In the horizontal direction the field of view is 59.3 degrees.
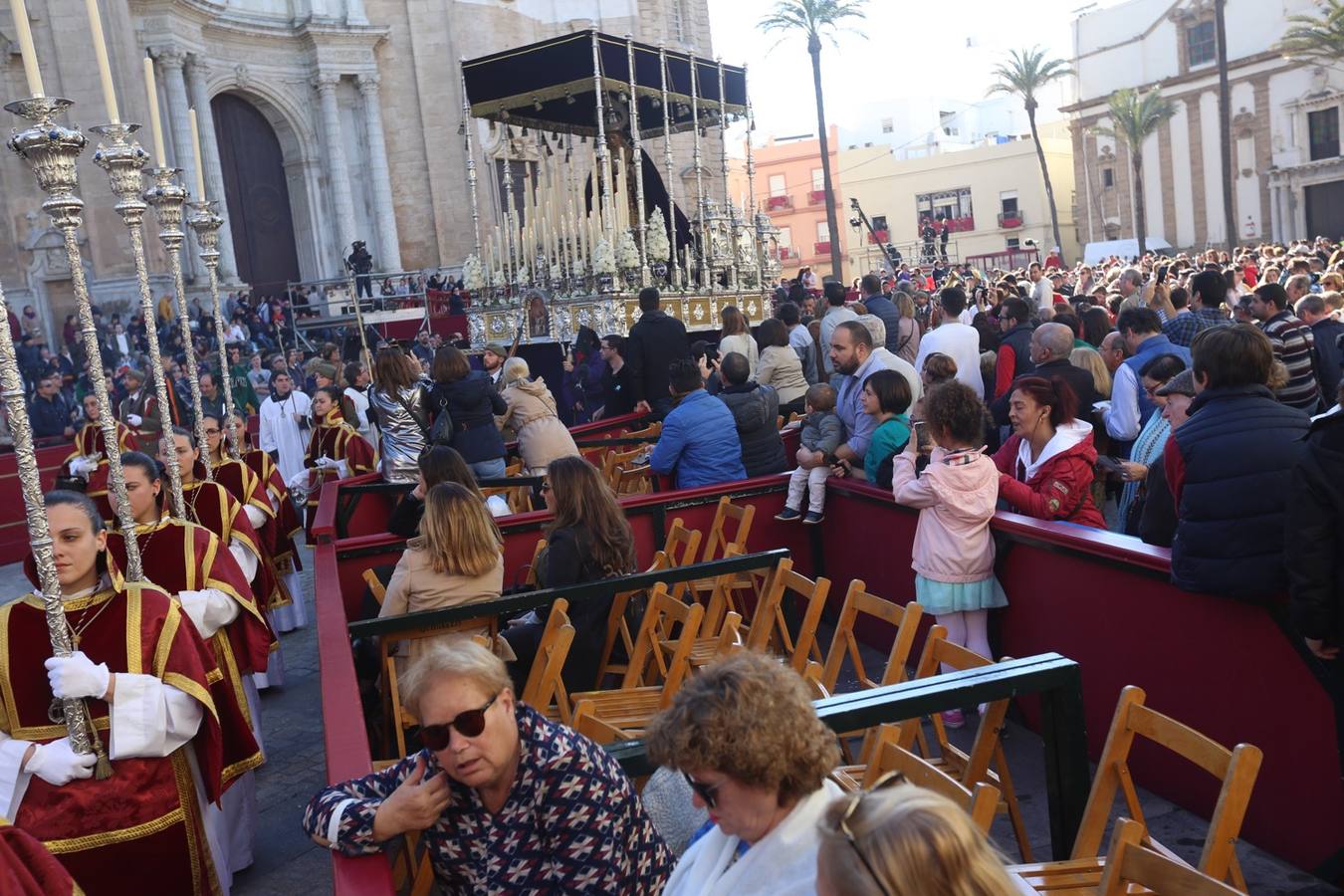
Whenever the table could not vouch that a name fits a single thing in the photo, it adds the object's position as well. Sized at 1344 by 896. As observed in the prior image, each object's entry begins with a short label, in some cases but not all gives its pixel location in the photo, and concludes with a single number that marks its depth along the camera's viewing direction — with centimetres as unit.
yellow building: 6231
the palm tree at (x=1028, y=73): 5456
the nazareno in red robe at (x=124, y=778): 409
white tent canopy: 4950
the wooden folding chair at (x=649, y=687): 482
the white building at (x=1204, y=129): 4912
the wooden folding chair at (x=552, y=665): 463
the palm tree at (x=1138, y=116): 5206
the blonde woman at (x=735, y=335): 1207
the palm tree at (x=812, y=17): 3984
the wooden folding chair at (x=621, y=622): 587
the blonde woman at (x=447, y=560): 541
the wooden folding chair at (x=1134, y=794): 305
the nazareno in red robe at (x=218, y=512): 667
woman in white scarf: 244
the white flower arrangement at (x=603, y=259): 1525
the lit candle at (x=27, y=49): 370
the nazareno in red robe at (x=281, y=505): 862
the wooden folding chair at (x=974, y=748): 394
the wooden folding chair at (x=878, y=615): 449
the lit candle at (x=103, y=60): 496
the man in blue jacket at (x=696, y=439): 828
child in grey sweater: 775
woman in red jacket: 582
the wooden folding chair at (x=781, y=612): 501
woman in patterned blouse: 290
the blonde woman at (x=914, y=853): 169
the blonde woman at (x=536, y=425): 905
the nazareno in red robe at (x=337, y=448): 1065
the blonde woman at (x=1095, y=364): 801
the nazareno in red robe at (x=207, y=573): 532
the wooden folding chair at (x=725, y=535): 691
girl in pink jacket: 568
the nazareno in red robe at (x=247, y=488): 775
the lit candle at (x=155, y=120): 599
